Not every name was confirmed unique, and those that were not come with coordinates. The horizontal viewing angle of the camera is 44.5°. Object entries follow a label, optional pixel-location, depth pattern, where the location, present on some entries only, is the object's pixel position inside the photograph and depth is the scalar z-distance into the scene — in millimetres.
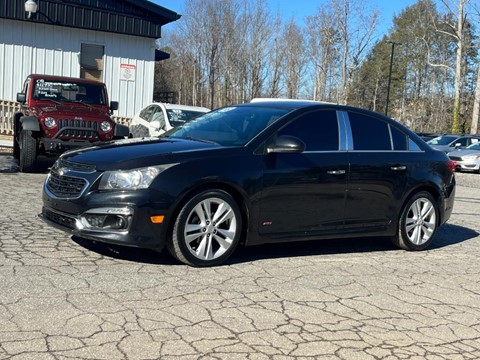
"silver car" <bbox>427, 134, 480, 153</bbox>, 25755
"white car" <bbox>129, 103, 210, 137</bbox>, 13461
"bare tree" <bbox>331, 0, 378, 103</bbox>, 56719
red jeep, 11250
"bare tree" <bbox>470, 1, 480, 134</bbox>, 41844
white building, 20125
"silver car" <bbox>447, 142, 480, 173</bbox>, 23625
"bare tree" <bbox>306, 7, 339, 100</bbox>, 59375
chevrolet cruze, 5203
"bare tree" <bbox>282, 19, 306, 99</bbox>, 61000
